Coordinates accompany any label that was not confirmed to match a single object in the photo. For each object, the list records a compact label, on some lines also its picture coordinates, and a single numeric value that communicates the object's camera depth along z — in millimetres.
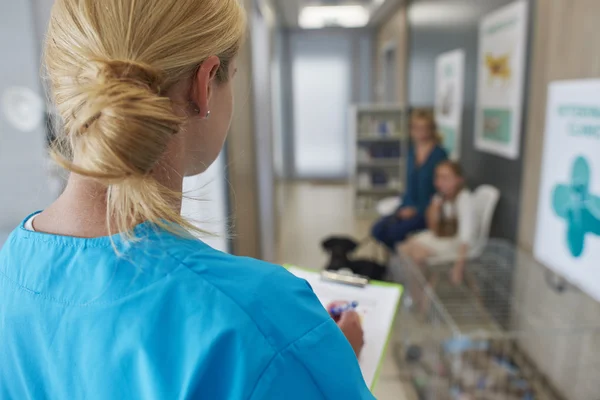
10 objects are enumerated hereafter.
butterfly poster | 2355
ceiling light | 6332
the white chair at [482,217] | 2607
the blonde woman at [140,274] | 483
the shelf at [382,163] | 5655
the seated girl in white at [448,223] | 2658
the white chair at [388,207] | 3821
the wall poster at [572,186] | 1642
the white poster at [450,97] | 3477
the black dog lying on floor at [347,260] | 2377
